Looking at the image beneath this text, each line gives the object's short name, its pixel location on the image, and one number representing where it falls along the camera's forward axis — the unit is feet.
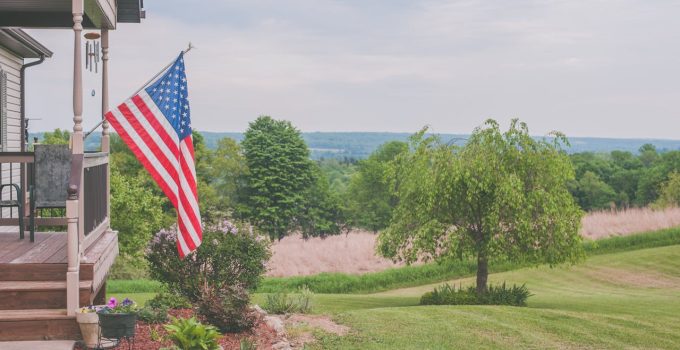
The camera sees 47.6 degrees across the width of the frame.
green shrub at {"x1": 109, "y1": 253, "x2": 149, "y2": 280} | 106.42
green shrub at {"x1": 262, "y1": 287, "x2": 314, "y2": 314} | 43.47
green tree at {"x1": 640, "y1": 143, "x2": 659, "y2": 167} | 322.14
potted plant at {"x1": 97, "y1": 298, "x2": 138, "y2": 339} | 26.02
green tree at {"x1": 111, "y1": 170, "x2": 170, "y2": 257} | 113.09
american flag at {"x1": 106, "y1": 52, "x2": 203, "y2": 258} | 29.71
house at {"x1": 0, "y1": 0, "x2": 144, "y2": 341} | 26.63
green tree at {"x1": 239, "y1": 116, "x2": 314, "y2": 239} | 193.57
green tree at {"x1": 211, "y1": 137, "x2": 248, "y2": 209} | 191.42
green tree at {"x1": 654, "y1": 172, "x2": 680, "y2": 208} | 219.00
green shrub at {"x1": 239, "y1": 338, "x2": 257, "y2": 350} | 29.28
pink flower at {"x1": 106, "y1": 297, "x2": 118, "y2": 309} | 27.04
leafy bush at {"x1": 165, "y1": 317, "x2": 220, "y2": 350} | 26.50
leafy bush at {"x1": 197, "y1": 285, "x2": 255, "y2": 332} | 33.50
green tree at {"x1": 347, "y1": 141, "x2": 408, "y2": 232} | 225.35
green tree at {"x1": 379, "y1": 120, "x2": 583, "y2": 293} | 67.10
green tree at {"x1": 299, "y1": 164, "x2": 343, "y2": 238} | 217.77
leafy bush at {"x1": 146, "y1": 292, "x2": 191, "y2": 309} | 37.09
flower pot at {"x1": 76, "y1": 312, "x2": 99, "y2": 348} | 26.17
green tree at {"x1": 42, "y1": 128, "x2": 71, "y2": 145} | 194.70
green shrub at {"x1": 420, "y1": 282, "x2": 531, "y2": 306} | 65.82
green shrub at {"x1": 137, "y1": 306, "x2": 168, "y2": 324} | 32.65
